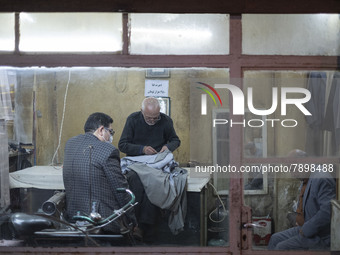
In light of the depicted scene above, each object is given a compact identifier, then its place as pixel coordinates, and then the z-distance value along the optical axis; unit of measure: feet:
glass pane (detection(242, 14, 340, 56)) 9.63
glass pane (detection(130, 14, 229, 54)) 9.77
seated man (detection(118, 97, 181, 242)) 16.06
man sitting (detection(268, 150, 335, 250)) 10.66
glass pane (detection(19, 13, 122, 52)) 9.82
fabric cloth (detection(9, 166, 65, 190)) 14.71
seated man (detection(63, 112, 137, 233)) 11.86
